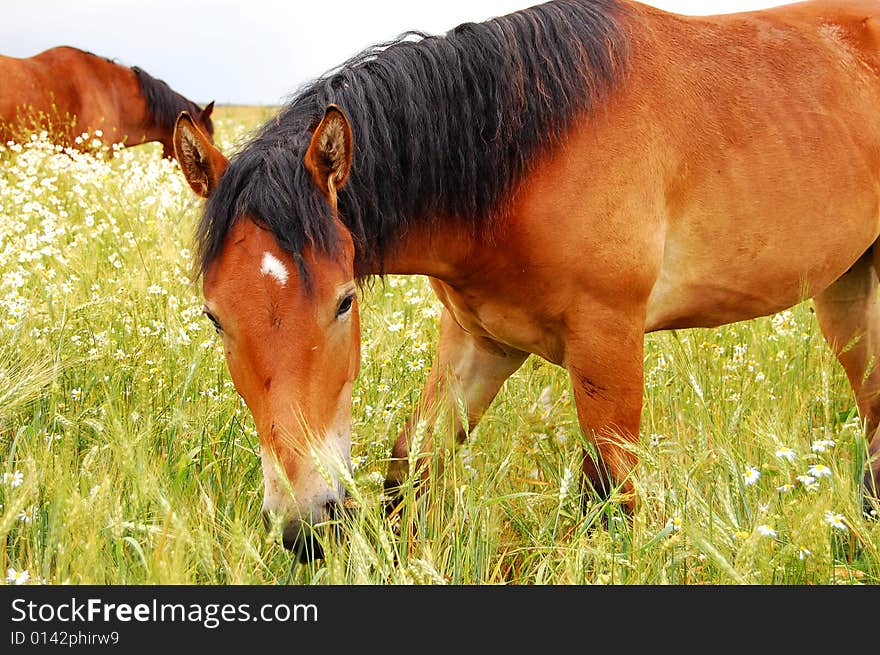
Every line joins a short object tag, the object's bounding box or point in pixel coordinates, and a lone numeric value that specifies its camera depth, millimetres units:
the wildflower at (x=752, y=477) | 2358
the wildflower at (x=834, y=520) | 2252
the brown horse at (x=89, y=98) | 10227
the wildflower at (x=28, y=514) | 2563
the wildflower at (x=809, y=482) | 2348
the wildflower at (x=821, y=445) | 2521
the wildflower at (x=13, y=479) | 2574
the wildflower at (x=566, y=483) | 2451
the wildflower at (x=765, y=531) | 2098
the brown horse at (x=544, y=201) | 2355
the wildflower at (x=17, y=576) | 2201
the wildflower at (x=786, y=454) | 2354
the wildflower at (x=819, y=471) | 2323
